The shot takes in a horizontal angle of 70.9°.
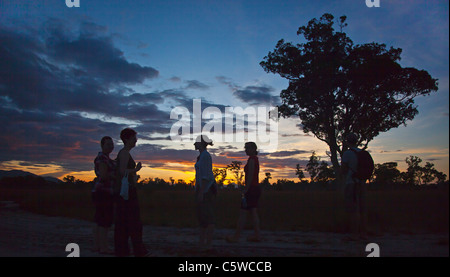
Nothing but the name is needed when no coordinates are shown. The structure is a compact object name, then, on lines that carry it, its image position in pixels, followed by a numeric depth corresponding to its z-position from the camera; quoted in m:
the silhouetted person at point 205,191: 5.24
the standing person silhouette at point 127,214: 4.74
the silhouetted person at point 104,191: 4.91
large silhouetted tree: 20.05
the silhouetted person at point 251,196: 6.13
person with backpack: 5.96
